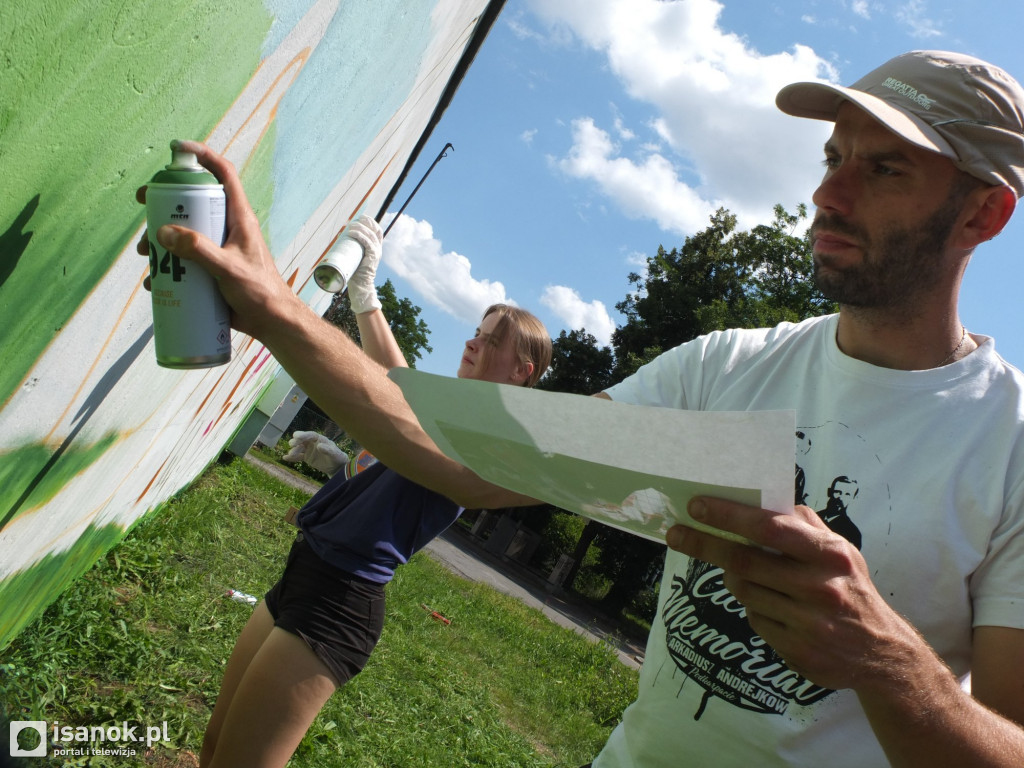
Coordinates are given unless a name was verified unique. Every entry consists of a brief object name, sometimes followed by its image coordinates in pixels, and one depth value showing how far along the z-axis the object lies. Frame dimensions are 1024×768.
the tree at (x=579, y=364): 28.48
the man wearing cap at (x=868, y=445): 1.18
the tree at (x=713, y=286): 24.55
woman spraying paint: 2.49
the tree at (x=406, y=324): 49.41
